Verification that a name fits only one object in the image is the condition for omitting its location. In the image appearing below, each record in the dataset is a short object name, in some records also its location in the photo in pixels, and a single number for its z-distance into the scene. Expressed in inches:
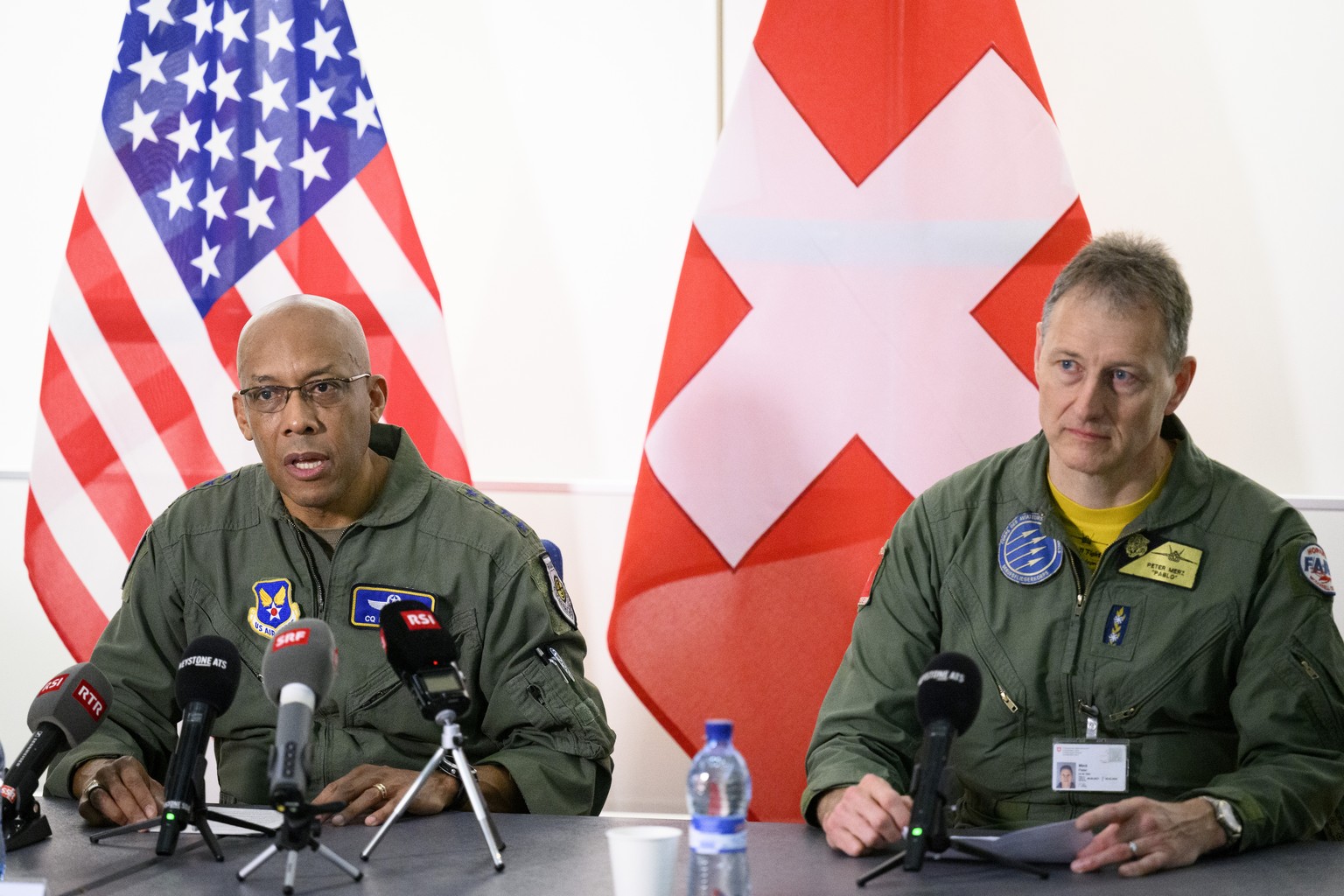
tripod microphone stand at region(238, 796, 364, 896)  123.6
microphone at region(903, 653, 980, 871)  124.8
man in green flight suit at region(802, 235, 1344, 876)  140.3
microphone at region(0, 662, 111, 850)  132.6
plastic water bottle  122.2
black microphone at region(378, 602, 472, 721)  126.4
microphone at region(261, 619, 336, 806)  121.8
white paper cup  122.6
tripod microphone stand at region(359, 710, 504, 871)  126.2
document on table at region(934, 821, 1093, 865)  128.6
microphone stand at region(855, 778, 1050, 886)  124.9
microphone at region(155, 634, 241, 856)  128.8
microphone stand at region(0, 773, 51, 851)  132.8
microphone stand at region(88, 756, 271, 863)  130.9
